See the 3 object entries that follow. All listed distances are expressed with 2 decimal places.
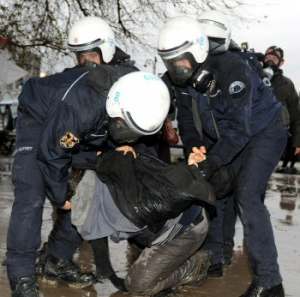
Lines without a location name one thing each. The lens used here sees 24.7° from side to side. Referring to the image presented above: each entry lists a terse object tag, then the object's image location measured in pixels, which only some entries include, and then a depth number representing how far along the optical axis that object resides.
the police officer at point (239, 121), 4.45
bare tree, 15.20
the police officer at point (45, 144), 3.99
